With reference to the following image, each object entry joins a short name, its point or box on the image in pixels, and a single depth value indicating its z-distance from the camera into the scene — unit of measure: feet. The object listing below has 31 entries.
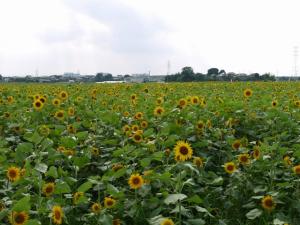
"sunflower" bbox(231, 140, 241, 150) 10.25
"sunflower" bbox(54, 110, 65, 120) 12.24
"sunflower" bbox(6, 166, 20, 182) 7.02
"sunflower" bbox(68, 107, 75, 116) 12.91
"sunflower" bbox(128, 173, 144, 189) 7.16
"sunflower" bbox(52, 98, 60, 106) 14.05
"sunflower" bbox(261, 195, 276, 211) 7.91
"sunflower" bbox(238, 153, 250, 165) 8.96
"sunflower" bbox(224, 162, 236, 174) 8.78
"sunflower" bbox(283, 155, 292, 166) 8.74
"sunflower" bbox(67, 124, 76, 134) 10.96
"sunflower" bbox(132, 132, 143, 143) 9.61
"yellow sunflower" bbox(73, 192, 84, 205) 6.97
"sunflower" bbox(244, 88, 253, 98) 15.09
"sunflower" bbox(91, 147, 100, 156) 9.99
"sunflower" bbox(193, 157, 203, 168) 8.87
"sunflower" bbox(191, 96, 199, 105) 12.88
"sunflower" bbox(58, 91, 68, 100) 15.45
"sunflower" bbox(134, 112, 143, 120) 12.02
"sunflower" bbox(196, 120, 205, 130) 11.04
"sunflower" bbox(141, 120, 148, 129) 11.35
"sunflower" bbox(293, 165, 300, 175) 8.19
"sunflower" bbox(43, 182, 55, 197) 6.87
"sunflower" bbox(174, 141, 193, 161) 7.41
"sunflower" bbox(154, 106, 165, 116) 11.62
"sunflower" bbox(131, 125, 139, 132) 10.85
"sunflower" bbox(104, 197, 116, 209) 6.97
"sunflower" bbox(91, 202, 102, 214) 6.91
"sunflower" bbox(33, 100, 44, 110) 12.83
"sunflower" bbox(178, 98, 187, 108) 12.39
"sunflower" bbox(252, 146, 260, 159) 9.08
